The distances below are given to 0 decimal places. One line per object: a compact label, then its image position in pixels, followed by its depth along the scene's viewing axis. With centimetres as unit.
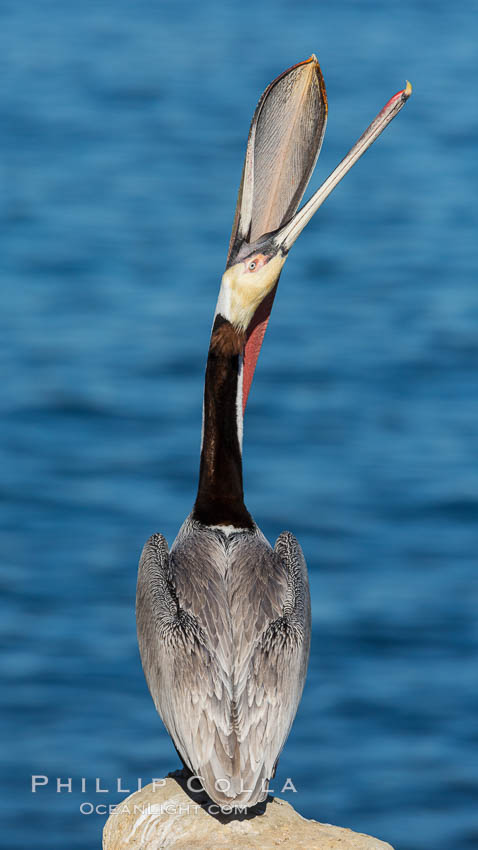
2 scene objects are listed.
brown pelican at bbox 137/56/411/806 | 1281
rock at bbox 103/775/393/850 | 1285
